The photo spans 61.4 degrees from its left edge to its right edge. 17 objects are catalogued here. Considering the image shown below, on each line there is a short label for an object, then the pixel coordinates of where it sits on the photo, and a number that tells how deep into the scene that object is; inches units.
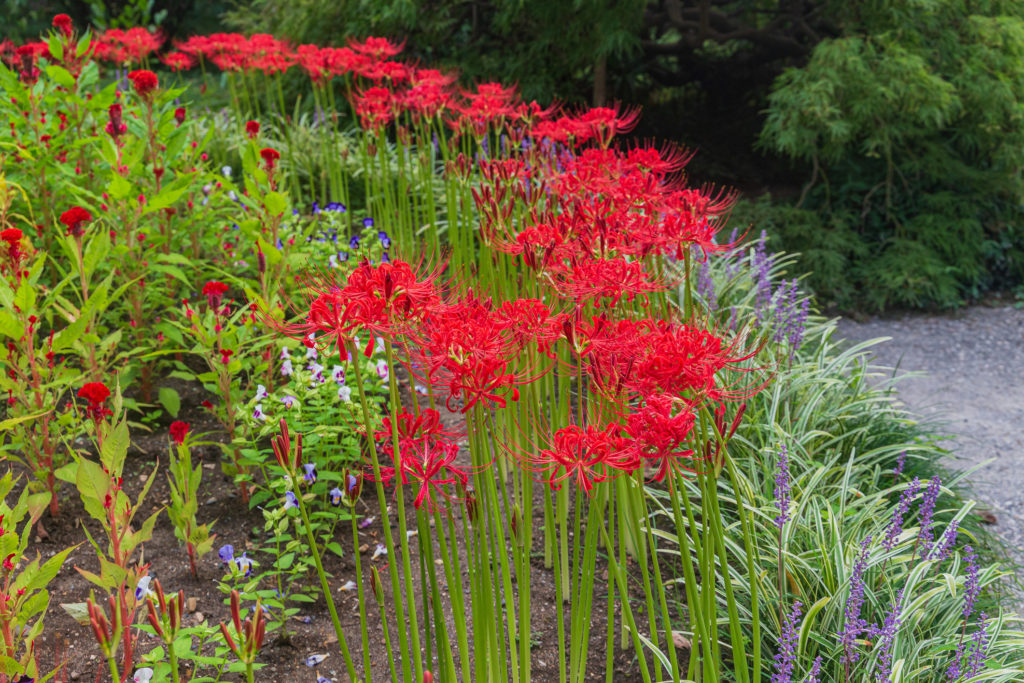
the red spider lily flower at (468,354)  57.4
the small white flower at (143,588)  81.7
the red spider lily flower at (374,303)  55.4
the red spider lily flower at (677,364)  55.7
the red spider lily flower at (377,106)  152.0
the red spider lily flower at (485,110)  130.0
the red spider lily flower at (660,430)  53.3
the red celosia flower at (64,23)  142.1
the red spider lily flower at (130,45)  190.7
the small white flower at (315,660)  88.2
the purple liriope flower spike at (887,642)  78.8
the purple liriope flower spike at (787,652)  72.1
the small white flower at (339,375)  110.3
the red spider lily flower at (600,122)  117.8
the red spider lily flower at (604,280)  70.6
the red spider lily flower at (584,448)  56.9
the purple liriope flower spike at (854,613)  79.2
